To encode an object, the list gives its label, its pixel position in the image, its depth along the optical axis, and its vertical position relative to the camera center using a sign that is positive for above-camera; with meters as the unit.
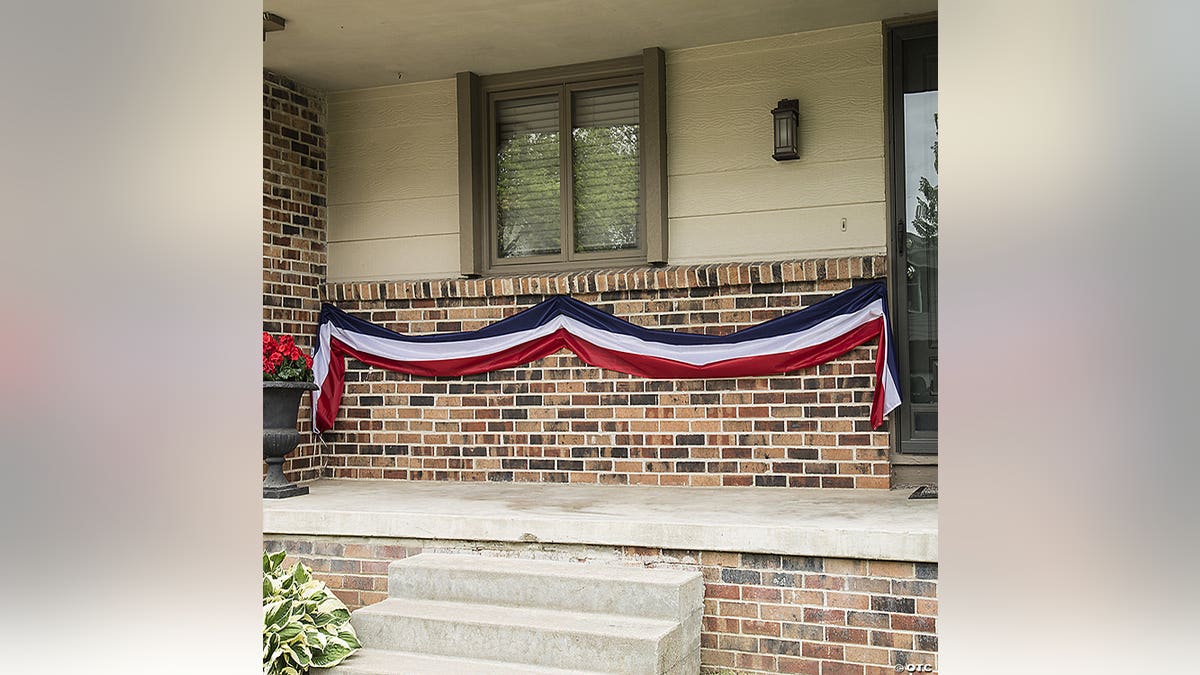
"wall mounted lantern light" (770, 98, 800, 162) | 5.52 +1.16
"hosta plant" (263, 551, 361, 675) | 3.59 -0.93
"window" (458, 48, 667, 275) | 6.00 +1.09
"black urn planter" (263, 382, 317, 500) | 5.48 -0.36
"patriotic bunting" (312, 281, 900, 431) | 5.40 +0.05
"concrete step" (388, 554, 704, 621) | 3.82 -0.87
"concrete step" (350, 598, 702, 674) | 3.54 -0.98
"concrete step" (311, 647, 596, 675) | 3.62 -1.08
